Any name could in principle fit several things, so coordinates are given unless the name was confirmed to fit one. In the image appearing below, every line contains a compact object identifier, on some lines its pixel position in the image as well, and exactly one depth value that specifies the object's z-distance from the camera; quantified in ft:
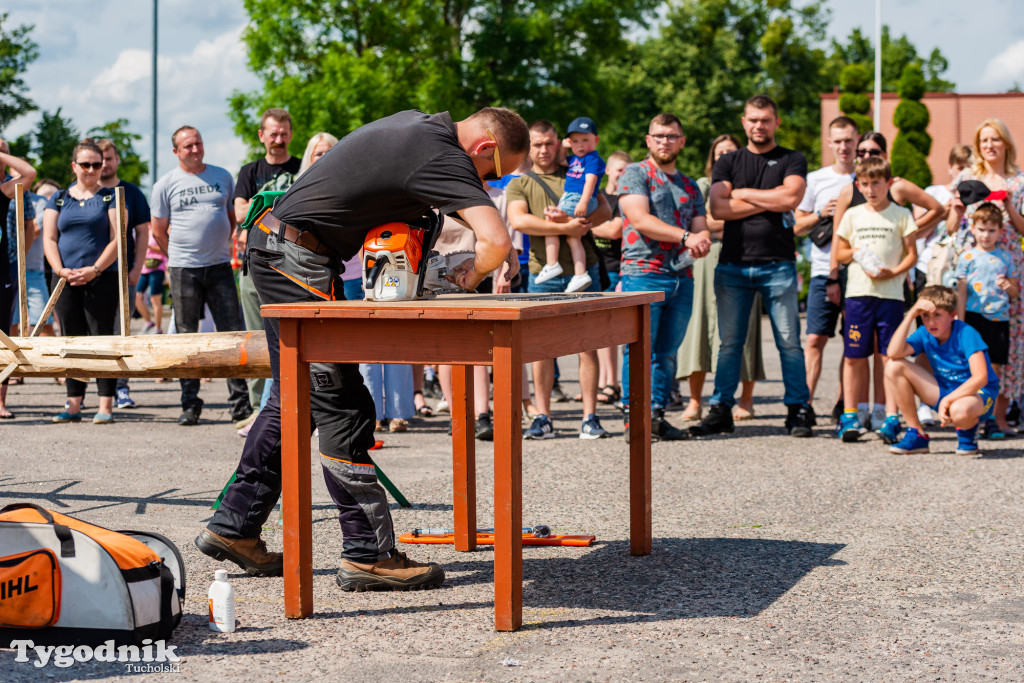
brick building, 150.92
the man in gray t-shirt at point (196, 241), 29.60
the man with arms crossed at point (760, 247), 27.30
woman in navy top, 29.96
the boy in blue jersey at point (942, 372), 25.09
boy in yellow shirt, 26.96
